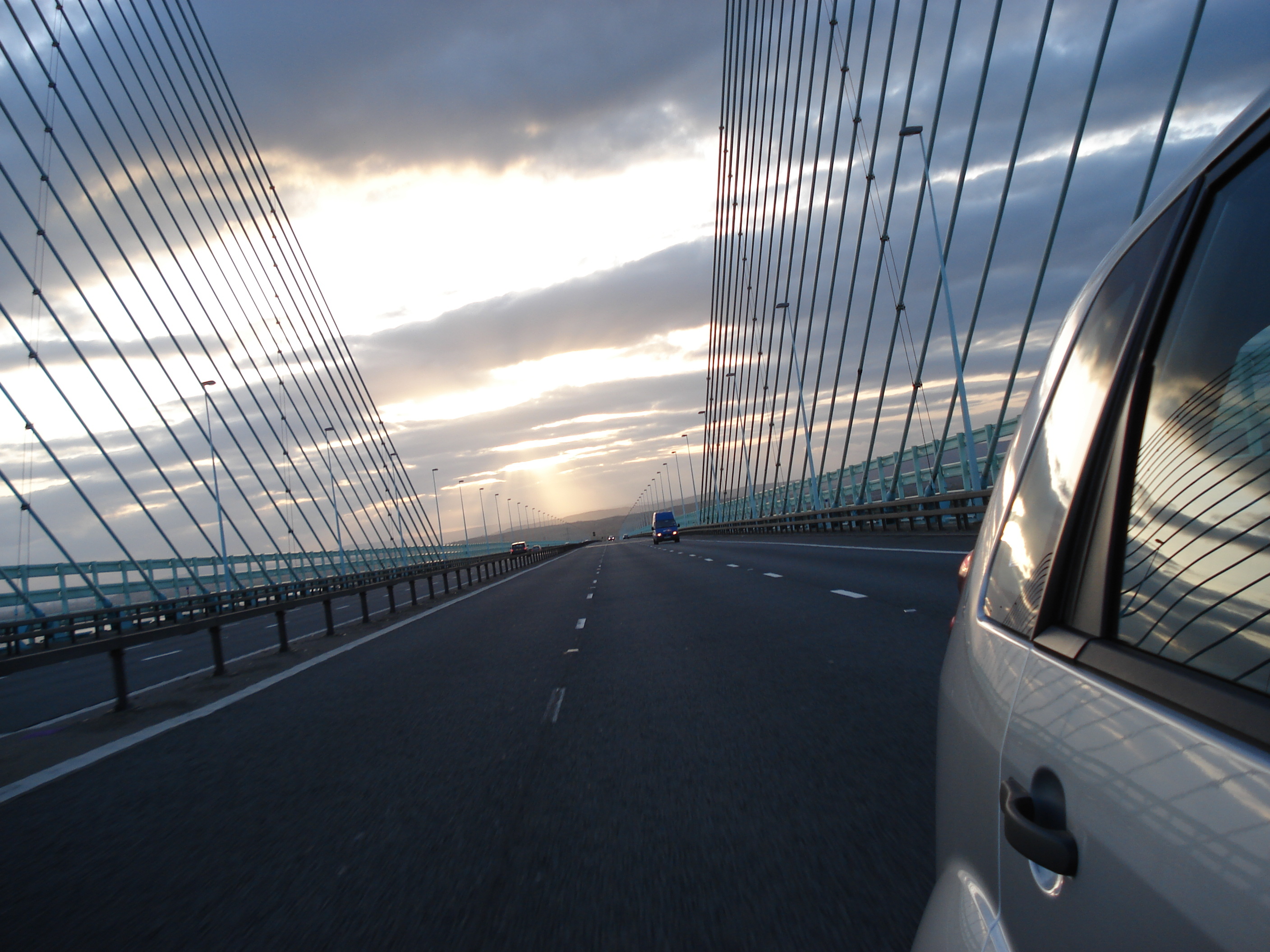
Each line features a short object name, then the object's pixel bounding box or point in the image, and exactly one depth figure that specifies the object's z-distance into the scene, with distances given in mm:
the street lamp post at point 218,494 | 37469
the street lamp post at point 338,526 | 46734
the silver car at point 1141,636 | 1208
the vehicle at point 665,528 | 79781
